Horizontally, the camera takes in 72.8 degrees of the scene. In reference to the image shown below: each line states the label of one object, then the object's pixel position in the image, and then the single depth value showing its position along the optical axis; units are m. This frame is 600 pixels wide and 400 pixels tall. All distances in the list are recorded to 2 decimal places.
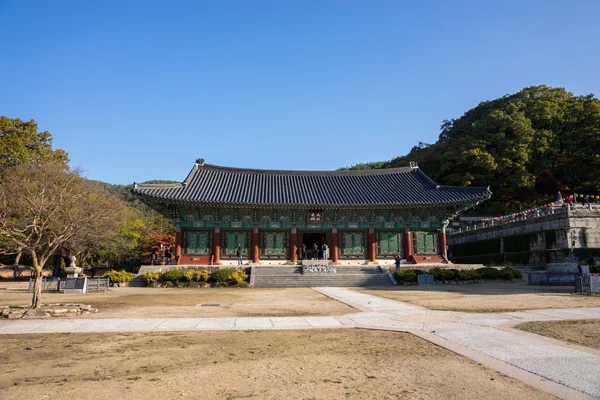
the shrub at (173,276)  28.36
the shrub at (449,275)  29.14
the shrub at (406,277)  29.05
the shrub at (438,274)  29.17
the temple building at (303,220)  35.19
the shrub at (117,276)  28.78
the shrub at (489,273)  29.55
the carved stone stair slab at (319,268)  31.70
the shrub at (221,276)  28.62
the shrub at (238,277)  28.52
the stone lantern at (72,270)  27.05
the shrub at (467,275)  29.42
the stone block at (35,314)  12.52
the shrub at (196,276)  28.47
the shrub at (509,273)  29.75
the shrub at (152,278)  28.17
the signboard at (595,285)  19.05
